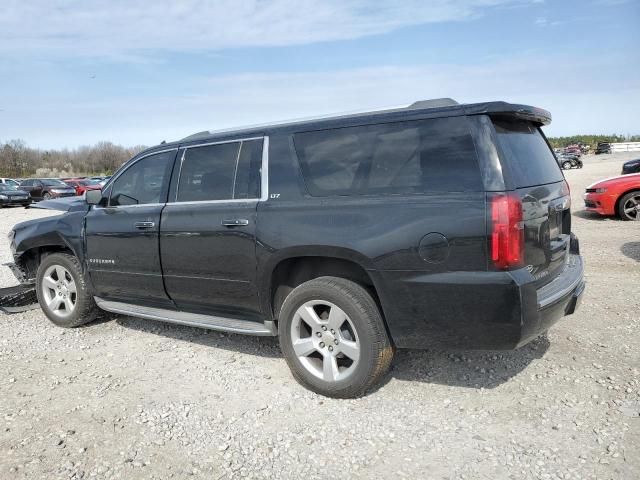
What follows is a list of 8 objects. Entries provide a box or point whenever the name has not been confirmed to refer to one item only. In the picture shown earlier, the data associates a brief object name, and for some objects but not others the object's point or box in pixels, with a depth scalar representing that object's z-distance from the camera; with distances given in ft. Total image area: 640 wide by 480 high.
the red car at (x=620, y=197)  36.22
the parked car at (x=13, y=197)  89.40
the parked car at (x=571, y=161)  137.80
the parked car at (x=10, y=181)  107.19
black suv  9.98
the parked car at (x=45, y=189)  95.72
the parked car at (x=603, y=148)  206.91
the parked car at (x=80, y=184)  105.08
